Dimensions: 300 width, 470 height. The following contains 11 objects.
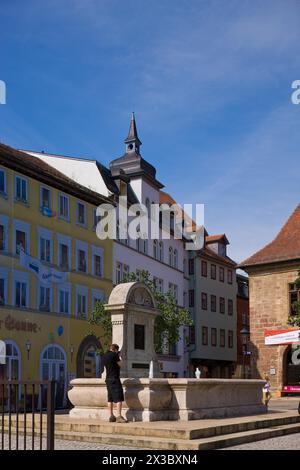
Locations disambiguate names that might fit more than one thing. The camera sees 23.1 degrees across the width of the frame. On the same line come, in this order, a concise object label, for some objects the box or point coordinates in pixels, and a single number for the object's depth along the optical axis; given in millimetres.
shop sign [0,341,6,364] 30953
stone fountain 14969
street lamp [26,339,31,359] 33000
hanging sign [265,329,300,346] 39781
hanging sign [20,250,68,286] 33875
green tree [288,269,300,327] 26294
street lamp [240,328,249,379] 30342
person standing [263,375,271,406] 25541
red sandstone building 39969
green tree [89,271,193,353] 34438
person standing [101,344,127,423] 14359
